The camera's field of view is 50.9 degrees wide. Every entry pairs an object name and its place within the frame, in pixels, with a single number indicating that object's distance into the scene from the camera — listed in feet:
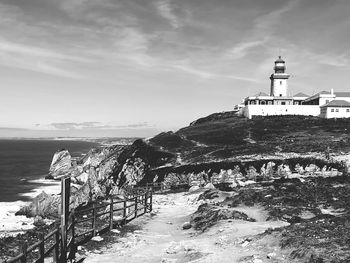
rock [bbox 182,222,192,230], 65.57
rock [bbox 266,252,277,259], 40.18
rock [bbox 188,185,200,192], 122.16
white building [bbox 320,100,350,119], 335.67
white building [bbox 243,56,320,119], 359.05
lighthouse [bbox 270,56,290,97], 391.45
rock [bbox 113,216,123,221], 66.80
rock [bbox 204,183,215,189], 125.26
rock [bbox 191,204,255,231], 63.78
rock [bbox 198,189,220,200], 97.83
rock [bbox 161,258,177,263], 43.39
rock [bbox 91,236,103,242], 53.41
